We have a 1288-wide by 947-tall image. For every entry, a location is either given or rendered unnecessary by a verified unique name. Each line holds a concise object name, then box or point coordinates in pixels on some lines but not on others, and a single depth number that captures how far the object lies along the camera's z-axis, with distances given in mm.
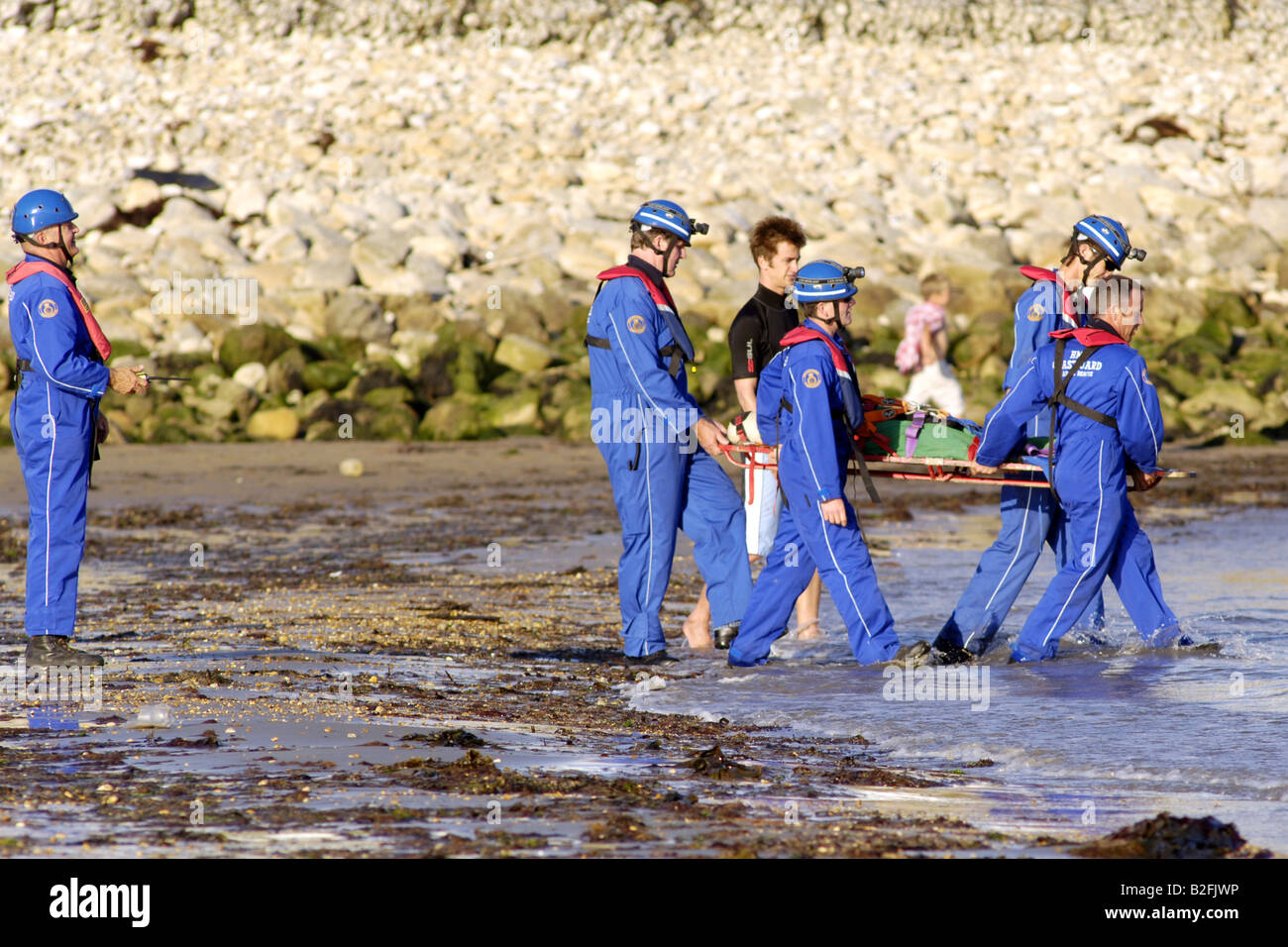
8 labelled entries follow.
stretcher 15883
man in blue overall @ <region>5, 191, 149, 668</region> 15211
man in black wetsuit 17312
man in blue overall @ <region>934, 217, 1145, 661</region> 15937
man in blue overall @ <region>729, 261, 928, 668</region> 15328
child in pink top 22312
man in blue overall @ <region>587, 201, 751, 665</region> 16219
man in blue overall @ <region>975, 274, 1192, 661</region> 15266
